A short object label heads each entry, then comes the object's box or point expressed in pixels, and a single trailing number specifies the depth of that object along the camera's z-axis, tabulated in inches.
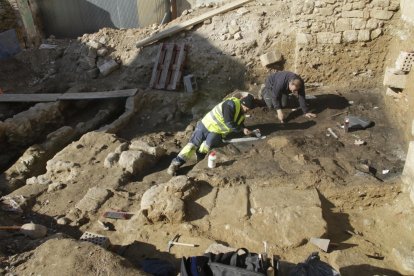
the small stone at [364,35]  324.2
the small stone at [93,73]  434.0
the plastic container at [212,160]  253.4
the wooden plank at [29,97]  394.4
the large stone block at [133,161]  271.1
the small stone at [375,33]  321.7
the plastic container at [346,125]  287.6
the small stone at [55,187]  263.1
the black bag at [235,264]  140.6
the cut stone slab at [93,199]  236.7
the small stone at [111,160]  278.5
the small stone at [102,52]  440.8
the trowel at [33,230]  203.5
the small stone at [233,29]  384.2
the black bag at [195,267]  142.5
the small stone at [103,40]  456.0
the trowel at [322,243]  187.6
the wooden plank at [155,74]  402.6
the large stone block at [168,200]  209.6
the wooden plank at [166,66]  398.3
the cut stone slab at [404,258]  176.1
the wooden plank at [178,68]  394.6
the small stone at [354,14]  318.0
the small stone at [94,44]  446.6
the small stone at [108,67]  427.2
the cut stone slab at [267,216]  195.9
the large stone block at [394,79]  281.7
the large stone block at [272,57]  361.4
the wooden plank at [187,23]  396.5
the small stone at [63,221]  229.0
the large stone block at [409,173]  207.8
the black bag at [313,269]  149.8
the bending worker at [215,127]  268.2
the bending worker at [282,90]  301.0
